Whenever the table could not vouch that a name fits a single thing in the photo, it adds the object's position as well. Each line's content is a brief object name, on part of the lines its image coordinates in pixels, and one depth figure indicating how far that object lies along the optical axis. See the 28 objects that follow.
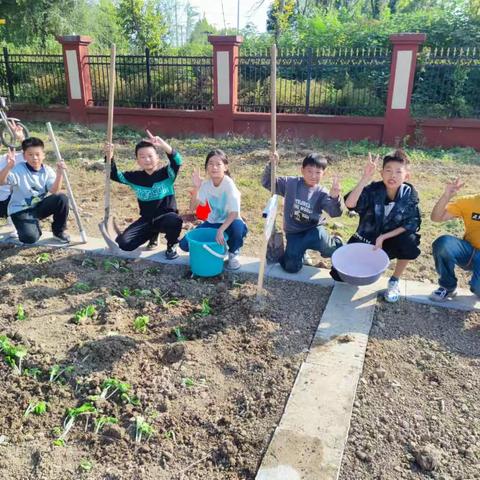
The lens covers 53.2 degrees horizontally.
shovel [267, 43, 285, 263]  3.72
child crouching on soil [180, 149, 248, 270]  3.88
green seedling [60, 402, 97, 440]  2.40
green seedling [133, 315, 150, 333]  3.18
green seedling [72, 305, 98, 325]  3.23
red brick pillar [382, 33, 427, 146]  8.84
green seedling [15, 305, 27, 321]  3.26
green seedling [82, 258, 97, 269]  4.11
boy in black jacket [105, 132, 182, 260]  4.10
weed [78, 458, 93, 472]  2.17
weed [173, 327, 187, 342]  3.10
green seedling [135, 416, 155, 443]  2.33
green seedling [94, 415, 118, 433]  2.38
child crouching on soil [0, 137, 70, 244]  4.30
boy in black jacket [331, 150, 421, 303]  3.50
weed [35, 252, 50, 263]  4.18
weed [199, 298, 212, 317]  3.38
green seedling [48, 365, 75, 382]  2.69
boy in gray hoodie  3.74
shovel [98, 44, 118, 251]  4.01
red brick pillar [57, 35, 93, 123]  10.93
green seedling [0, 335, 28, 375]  2.79
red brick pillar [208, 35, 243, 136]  9.77
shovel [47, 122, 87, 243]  4.44
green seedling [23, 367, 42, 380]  2.72
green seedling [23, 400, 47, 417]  2.48
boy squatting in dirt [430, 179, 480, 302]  3.47
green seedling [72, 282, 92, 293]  3.66
